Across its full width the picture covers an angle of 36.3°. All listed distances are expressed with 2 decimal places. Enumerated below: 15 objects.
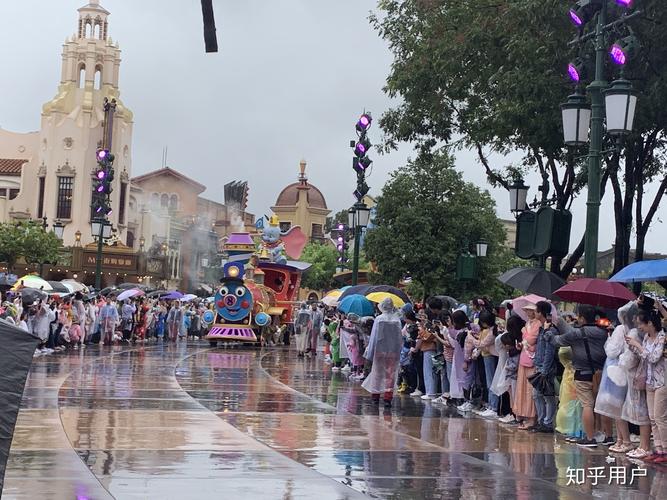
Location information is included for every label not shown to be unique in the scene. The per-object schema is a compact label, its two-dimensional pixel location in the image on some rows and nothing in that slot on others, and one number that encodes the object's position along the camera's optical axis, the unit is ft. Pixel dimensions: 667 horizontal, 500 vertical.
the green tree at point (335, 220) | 335.06
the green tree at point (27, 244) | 189.06
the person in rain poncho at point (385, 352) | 51.57
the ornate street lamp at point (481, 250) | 99.81
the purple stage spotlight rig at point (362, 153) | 87.10
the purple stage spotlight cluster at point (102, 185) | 113.50
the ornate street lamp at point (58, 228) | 138.62
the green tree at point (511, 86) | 56.80
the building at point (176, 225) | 271.69
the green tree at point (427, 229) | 132.36
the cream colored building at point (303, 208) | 329.31
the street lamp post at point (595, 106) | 41.57
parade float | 115.96
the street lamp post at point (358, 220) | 86.61
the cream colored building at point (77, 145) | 239.50
